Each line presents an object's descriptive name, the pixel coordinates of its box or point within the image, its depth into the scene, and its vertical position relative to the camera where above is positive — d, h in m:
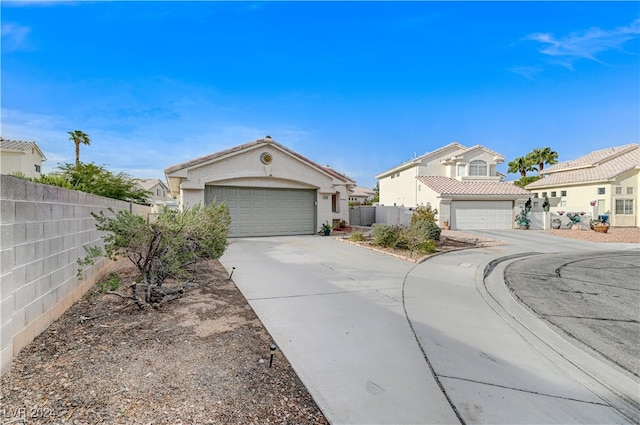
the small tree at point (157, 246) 5.10 -0.63
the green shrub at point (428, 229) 12.73 -0.79
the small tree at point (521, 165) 41.19 +6.06
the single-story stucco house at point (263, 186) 15.16 +1.28
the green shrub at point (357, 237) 14.63 -1.26
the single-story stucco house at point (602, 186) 25.19 +2.16
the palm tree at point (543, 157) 39.19 +6.82
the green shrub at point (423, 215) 15.69 -0.24
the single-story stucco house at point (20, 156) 26.86 +4.99
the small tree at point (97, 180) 12.73 +1.34
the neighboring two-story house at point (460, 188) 23.45 +1.89
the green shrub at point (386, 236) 12.70 -1.04
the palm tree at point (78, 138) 30.12 +7.14
